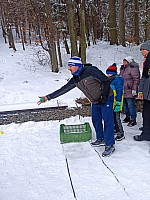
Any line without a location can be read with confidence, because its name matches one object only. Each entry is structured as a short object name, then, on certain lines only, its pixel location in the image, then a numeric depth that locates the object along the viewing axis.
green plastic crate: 4.59
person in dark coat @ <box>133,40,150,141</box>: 4.19
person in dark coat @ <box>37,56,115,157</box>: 3.91
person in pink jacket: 5.09
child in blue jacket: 4.37
